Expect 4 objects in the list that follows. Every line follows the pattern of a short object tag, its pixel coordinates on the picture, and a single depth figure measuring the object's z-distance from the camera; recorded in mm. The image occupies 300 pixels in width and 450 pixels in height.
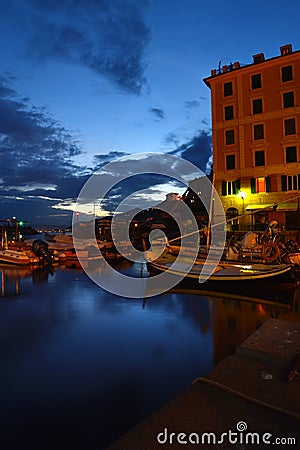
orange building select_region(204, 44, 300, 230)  30188
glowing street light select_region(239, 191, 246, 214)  31997
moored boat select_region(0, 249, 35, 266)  28531
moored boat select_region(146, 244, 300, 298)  15844
